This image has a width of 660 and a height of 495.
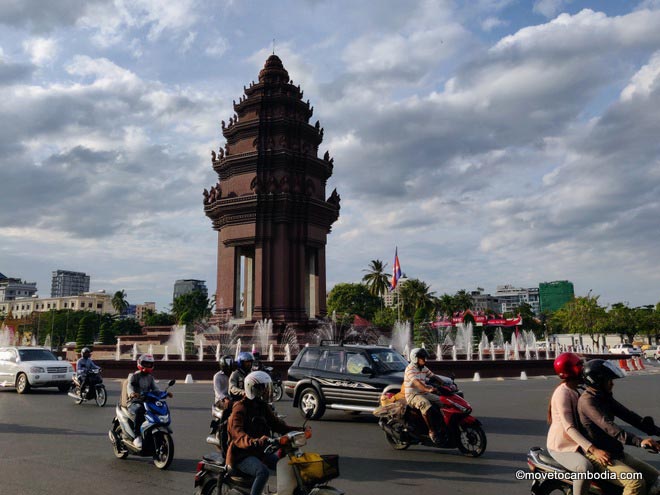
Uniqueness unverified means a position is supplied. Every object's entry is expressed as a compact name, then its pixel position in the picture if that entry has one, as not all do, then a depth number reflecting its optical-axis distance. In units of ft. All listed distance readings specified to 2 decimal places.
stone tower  124.26
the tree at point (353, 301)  326.03
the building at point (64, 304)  539.29
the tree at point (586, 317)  298.56
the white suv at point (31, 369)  67.72
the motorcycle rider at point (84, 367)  56.03
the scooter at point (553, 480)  16.11
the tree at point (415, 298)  319.06
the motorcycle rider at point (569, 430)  16.08
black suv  42.45
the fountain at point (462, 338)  150.86
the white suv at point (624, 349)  194.24
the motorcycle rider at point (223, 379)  34.50
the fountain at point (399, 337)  144.39
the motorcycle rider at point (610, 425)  15.69
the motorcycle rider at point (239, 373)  29.91
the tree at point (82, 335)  154.54
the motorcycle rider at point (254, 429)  16.96
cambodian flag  173.78
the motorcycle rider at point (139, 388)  29.43
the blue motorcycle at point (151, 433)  27.96
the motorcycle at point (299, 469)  16.05
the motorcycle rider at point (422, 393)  30.71
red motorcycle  30.48
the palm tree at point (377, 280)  328.90
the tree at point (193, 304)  386.73
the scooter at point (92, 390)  55.57
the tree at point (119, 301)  510.58
